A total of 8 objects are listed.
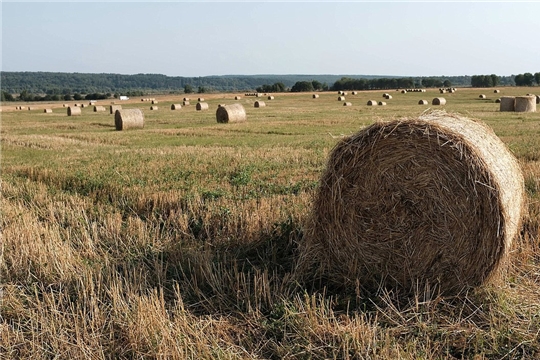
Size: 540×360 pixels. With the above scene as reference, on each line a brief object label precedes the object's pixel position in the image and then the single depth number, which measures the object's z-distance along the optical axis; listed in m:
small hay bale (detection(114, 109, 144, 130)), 29.14
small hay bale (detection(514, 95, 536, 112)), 34.94
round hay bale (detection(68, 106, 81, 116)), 47.89
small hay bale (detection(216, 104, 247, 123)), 31.23
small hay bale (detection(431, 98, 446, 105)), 49.94
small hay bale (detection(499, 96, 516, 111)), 35.56
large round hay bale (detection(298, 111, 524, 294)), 5.58
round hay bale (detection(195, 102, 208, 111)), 50.47
